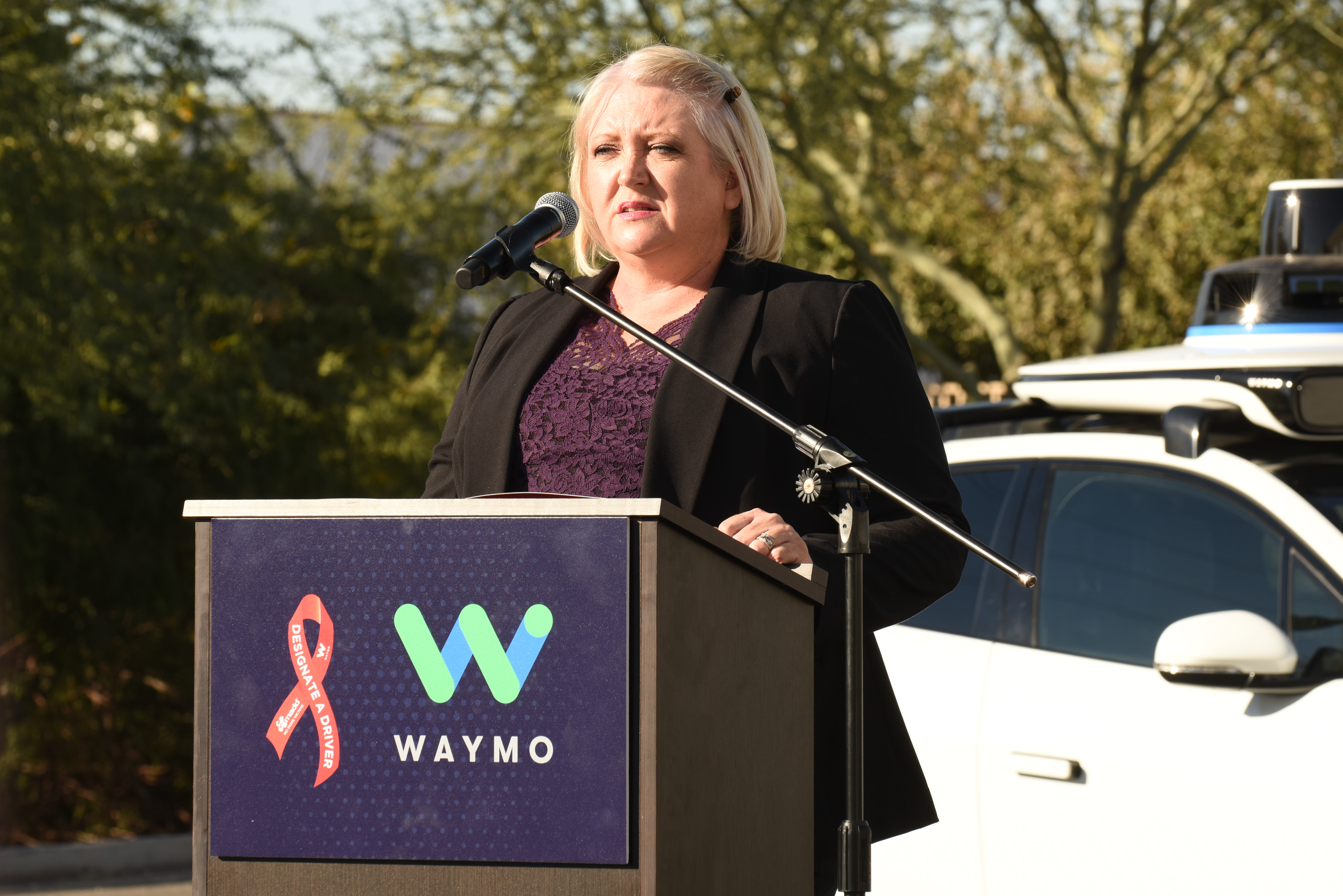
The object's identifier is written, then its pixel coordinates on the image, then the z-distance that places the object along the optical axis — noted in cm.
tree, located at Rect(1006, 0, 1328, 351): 2148
